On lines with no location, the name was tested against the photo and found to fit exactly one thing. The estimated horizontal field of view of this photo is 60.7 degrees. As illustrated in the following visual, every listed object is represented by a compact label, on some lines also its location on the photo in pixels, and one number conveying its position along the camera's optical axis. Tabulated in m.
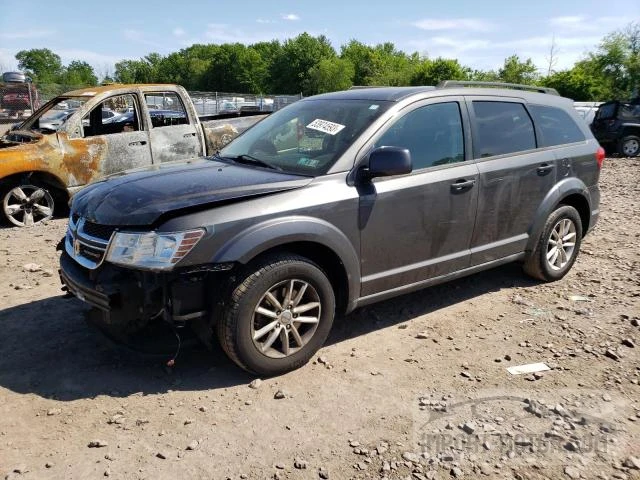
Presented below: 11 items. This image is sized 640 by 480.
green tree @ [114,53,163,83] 118.69
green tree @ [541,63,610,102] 49.75
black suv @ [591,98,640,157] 16.73
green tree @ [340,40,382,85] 90.82
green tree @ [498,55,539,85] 59.59
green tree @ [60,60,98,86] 108.06
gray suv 3.16
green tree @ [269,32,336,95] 94.81
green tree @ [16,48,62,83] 117.56
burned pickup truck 7.28
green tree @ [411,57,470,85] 64.19
